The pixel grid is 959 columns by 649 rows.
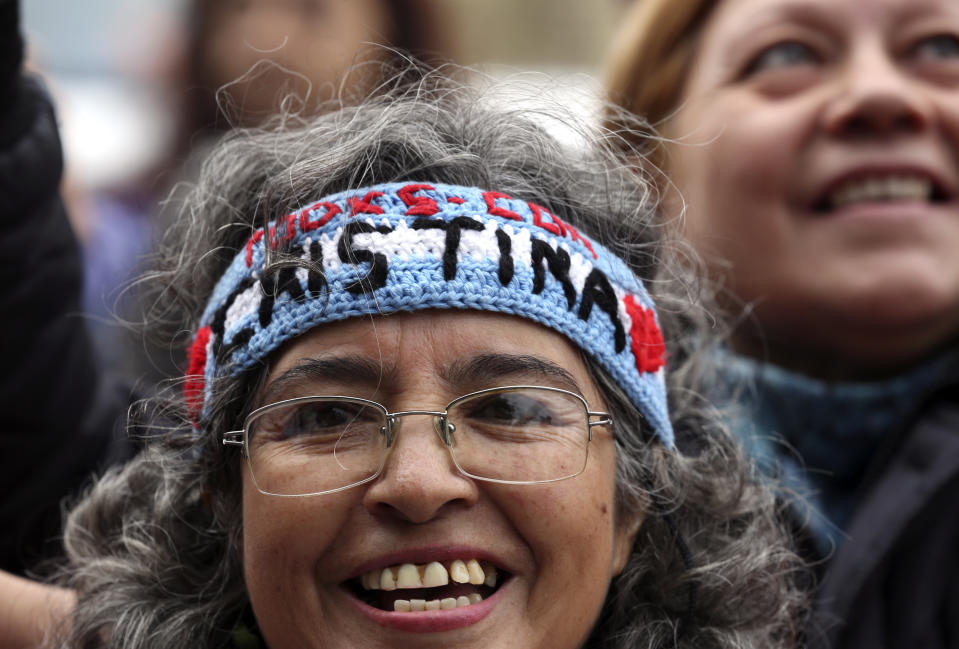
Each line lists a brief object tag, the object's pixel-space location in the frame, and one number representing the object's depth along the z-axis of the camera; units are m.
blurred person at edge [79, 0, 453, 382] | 3.75
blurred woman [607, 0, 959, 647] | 2.58
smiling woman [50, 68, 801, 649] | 1.87
